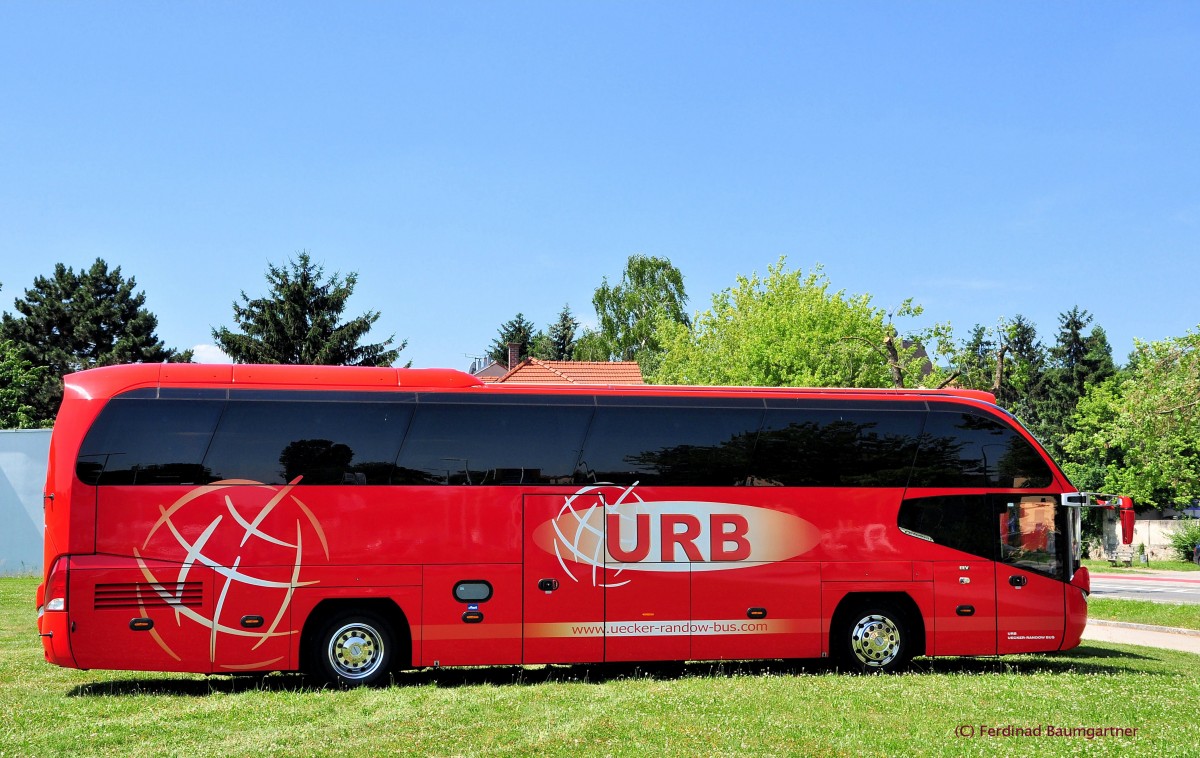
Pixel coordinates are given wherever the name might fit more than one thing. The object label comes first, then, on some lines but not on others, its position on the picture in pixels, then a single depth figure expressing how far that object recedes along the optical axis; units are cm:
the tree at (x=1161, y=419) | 3481
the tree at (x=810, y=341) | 4594
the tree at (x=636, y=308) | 7856
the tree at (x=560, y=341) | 10038
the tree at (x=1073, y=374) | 9425
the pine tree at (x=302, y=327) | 5847
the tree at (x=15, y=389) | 6012
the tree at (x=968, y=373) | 4234
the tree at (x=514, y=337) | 10362
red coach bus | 1295
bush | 5472
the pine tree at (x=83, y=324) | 7412
